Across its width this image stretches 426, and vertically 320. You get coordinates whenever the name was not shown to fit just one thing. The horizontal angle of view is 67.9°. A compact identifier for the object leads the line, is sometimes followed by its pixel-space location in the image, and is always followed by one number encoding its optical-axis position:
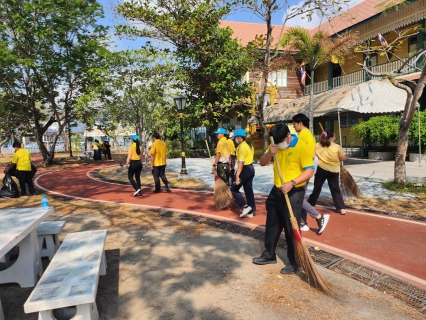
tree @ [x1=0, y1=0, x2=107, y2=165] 15.81
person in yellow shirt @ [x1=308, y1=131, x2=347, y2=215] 5.68
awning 12.12
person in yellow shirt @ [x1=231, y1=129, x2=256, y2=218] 5.67
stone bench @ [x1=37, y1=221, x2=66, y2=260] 4.25
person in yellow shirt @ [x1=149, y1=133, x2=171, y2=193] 8.45
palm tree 13.02
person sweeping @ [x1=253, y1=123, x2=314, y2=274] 3.45
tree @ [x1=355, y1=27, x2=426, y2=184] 7.67
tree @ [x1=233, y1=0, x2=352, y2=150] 11.73
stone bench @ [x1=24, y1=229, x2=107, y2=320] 2.36
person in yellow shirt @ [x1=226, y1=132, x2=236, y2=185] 7.63
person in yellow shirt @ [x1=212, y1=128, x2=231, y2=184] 6.68
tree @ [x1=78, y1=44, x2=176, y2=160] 13.04
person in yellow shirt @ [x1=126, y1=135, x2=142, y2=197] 8.30
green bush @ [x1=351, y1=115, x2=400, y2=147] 14.66
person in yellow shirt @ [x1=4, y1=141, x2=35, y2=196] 8.90
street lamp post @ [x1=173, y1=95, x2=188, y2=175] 11.91
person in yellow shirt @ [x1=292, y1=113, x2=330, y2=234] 4.19
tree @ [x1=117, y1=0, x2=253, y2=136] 15.62
